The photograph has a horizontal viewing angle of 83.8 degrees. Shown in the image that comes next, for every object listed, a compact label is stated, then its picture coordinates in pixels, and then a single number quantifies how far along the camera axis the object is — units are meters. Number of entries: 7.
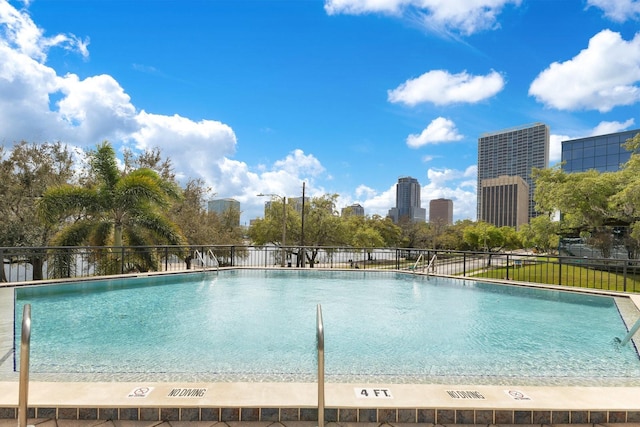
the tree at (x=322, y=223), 29.95
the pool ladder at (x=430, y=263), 13.31
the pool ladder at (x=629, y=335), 4.66
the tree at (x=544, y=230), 24.30
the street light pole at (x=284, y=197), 16.28
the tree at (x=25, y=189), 15.54
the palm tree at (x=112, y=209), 12.02
